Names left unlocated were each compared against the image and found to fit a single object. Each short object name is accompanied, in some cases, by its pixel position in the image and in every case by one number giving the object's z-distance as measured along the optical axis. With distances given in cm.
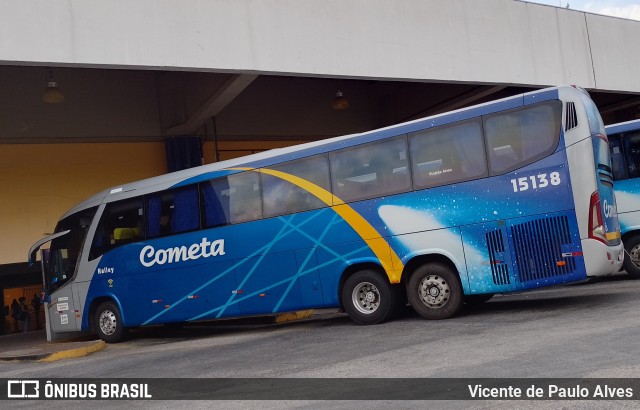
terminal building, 1419
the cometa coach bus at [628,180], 1495
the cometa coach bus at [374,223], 1062
